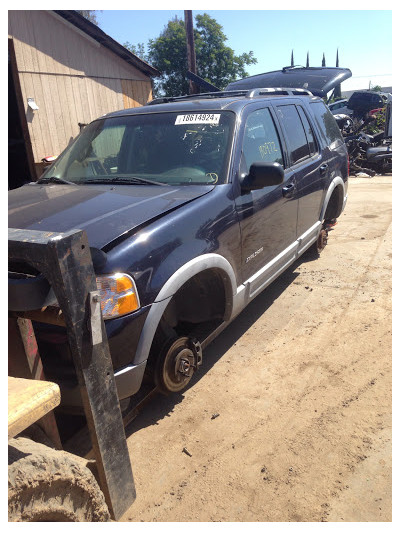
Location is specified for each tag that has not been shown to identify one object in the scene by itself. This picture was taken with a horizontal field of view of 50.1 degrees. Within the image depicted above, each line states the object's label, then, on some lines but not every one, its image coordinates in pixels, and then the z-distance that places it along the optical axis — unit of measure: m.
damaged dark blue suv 2.32
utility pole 14.26
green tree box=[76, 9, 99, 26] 31.98
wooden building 8.84
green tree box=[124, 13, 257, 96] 30.77
